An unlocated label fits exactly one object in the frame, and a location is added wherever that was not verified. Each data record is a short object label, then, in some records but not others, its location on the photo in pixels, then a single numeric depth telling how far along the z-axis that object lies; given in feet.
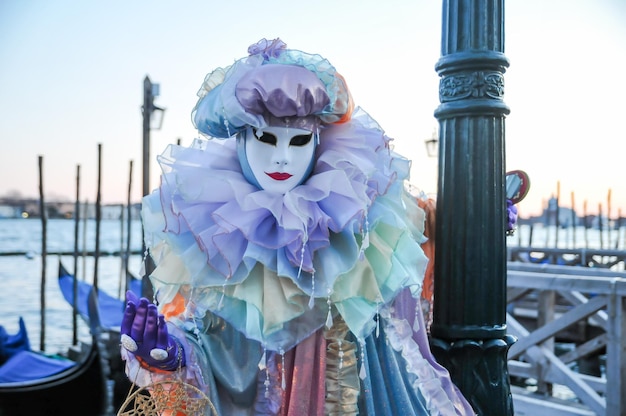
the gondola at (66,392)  18.53
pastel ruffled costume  5.10
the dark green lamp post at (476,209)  5.66
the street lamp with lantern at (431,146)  26.23
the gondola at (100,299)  27.20
